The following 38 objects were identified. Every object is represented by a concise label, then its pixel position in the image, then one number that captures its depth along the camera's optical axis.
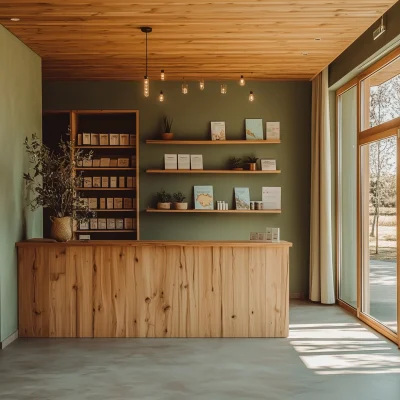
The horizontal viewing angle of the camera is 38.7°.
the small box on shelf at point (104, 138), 8.45
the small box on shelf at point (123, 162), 8.50
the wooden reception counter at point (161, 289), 6.08
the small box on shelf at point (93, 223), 8.50
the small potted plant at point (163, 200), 8.43
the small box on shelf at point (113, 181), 8.48
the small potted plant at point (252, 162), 8.44
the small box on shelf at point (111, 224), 8.50
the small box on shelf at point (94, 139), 8.45
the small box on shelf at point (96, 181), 8.51
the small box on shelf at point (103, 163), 8.45
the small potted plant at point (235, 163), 8.49
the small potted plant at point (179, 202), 8.45
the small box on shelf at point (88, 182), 8.53
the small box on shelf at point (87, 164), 8.45
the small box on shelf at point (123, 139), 8.48
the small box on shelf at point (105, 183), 8.50
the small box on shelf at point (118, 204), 8.53
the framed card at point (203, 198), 8.59
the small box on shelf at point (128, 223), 8.52
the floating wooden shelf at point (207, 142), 8.48
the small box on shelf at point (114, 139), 8.45
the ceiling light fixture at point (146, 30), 5.89
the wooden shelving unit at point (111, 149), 8.45
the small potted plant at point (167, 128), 8.51
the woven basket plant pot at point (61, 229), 6.20
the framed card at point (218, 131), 8.62
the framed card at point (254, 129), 8.66
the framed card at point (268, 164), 8.60
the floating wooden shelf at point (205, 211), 8.41
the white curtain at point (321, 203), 8.08
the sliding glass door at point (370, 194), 6.08
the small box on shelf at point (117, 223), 8.52
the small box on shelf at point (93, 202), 8.48
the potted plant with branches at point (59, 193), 6.19
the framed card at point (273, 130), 8.67
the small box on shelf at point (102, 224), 8.50
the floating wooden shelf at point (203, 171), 8.41
